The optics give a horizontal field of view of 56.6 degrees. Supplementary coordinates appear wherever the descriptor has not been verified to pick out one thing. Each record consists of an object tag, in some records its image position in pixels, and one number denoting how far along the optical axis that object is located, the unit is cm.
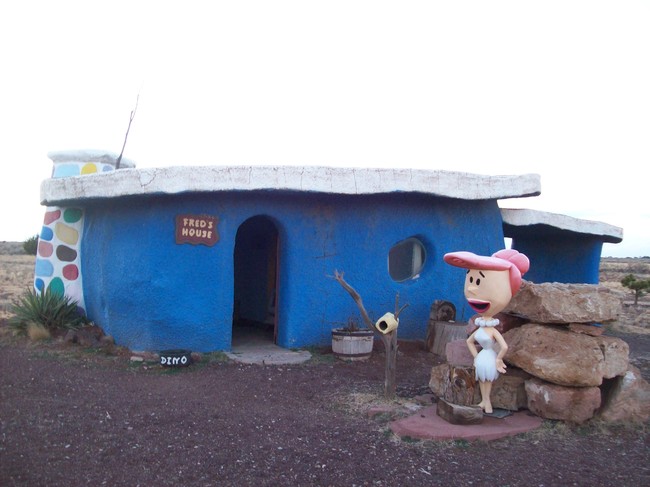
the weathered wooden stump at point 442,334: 879
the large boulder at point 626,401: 571
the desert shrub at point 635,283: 1623
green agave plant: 952
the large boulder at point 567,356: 549
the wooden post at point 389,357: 625
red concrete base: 516
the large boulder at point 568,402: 556
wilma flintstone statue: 559
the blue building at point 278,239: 812
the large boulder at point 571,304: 564
